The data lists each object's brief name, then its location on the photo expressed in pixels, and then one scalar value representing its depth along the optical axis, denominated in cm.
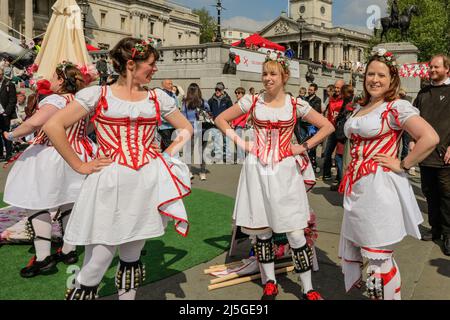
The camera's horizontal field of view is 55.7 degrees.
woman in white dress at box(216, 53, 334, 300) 386
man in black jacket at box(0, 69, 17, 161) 1291
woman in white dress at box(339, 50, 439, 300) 326
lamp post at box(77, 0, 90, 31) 2074
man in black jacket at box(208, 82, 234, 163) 1308
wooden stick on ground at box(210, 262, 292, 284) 441
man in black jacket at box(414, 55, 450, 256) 564
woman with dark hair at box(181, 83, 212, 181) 1066
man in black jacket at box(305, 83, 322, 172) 1174
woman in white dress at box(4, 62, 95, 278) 445
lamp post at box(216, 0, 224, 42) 2621
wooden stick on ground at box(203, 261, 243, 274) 472
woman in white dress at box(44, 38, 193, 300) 300
